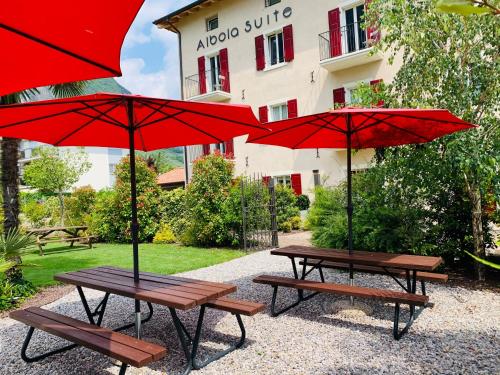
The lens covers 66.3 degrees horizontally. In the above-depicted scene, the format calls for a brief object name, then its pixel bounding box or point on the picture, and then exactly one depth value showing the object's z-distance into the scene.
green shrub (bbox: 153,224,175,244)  12.64
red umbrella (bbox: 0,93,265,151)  3.30
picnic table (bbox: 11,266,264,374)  2.89
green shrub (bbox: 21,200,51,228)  18.69
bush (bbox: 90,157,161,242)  13.12
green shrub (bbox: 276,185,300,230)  14.03
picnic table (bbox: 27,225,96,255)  11.91
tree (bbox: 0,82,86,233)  6.68
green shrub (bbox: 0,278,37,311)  5.64
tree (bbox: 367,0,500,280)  5.19
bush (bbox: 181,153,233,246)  10.77
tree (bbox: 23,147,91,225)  19.45
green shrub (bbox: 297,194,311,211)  15.11
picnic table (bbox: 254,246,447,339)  3.92
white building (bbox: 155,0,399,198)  14.45
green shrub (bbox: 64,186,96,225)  16.32
